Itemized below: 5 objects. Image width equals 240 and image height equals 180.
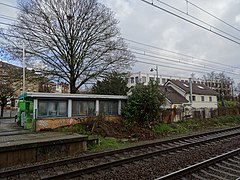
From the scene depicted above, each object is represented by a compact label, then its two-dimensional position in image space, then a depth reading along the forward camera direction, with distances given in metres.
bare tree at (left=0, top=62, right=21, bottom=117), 19.55
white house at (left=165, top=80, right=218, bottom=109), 39.00
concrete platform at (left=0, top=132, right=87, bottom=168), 8.27
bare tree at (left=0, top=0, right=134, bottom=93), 19.27
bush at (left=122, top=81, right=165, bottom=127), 17.08
